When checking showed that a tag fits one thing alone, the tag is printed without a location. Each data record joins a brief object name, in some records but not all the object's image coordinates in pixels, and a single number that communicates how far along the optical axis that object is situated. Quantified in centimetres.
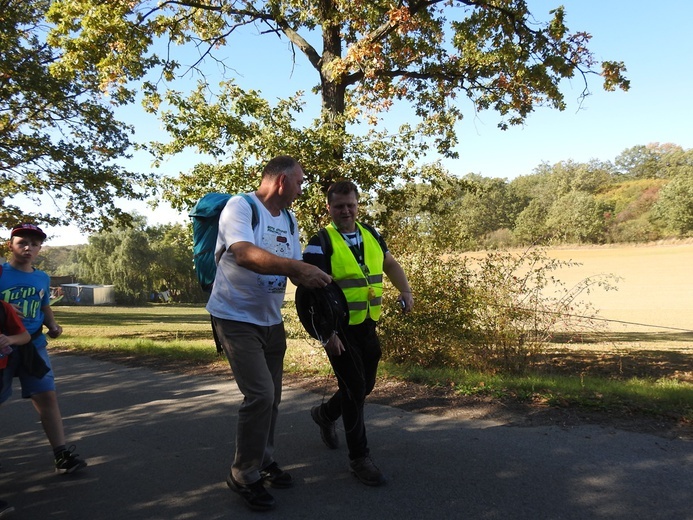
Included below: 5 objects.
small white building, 6444
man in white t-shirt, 326
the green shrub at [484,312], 757
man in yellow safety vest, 372
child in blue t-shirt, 395
